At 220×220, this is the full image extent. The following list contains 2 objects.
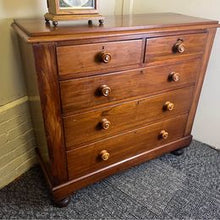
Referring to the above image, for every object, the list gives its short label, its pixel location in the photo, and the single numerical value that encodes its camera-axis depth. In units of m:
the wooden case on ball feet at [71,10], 0.90
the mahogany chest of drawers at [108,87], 0.90
